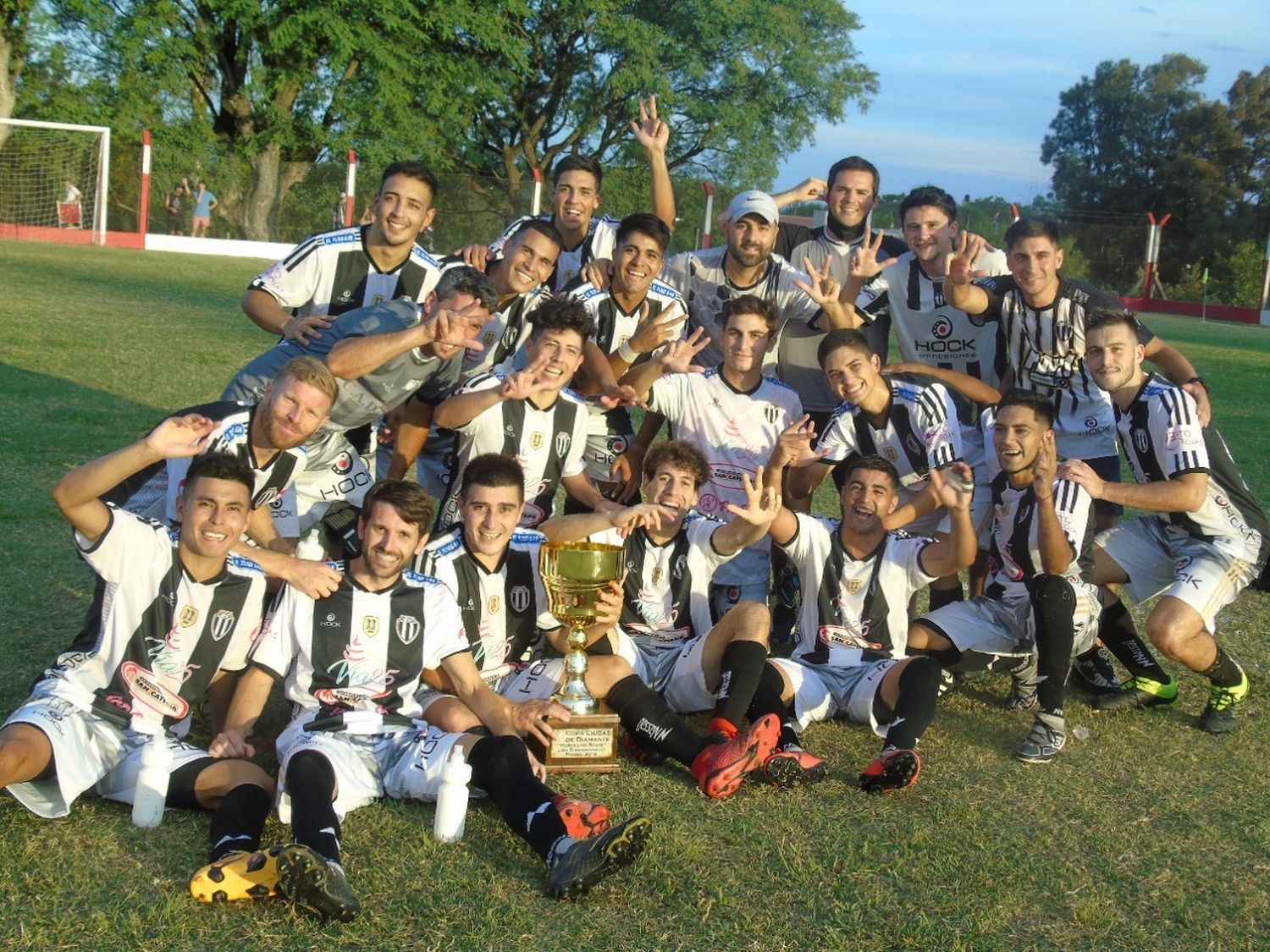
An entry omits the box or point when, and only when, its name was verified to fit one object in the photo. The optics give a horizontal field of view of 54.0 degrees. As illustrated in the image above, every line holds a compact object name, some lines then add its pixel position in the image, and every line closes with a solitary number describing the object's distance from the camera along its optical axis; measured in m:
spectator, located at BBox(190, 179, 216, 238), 29.03
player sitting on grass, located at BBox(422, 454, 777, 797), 4.13
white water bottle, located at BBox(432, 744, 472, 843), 3.35
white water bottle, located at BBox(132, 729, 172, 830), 3.35
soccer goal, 26.86
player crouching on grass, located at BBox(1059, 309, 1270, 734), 4.74
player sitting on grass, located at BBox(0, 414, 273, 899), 3.38
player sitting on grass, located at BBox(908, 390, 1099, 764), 4.45
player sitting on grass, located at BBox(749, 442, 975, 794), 4.45
